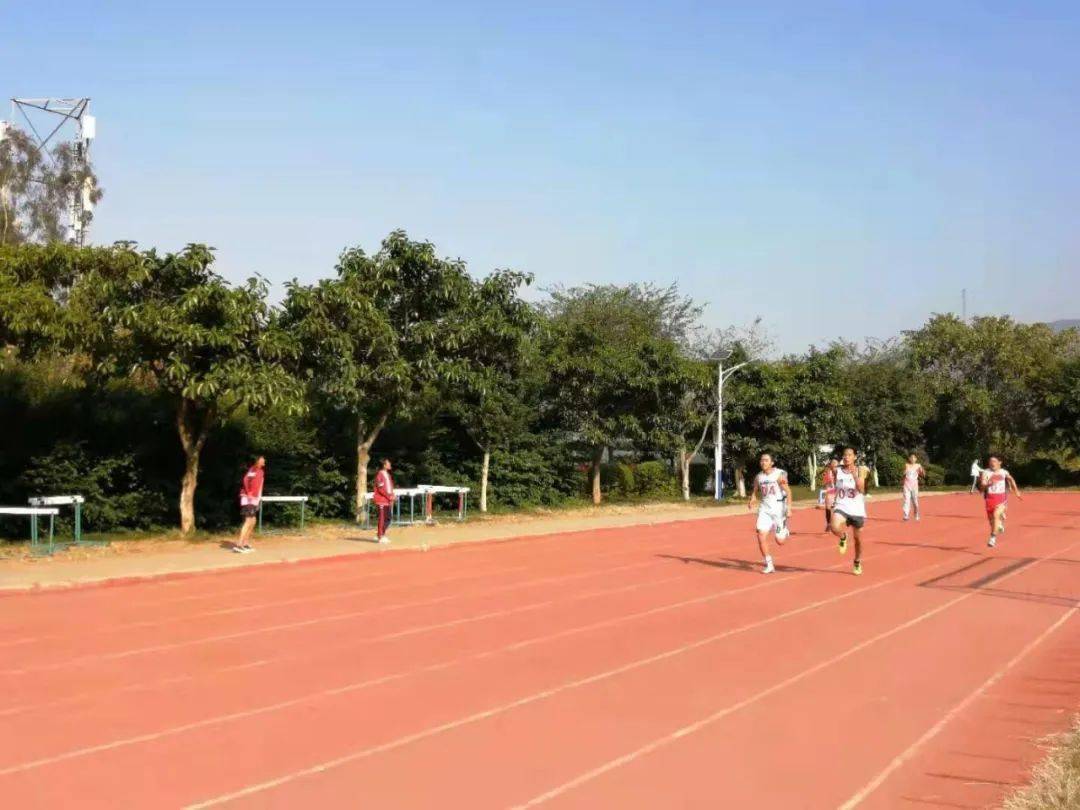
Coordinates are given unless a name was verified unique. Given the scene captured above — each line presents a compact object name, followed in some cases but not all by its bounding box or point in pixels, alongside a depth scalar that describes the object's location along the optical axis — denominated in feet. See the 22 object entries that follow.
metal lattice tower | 146.10
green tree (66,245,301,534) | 60.23
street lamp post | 127.75
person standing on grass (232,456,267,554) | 60.23
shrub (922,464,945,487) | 202.59
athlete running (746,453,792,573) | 54.60
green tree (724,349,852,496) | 142.20
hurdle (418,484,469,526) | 83.83
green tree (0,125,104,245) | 150.92
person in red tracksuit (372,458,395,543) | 67.73
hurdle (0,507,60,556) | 56.34
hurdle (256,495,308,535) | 71.67
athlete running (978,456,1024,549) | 68.39
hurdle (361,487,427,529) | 79.41
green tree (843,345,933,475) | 180.45
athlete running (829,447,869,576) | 52.90
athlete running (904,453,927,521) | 96.84
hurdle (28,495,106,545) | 59.52
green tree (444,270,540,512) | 79.77
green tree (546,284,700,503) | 113.09
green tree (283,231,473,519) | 70.69
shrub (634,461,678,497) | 132.87
